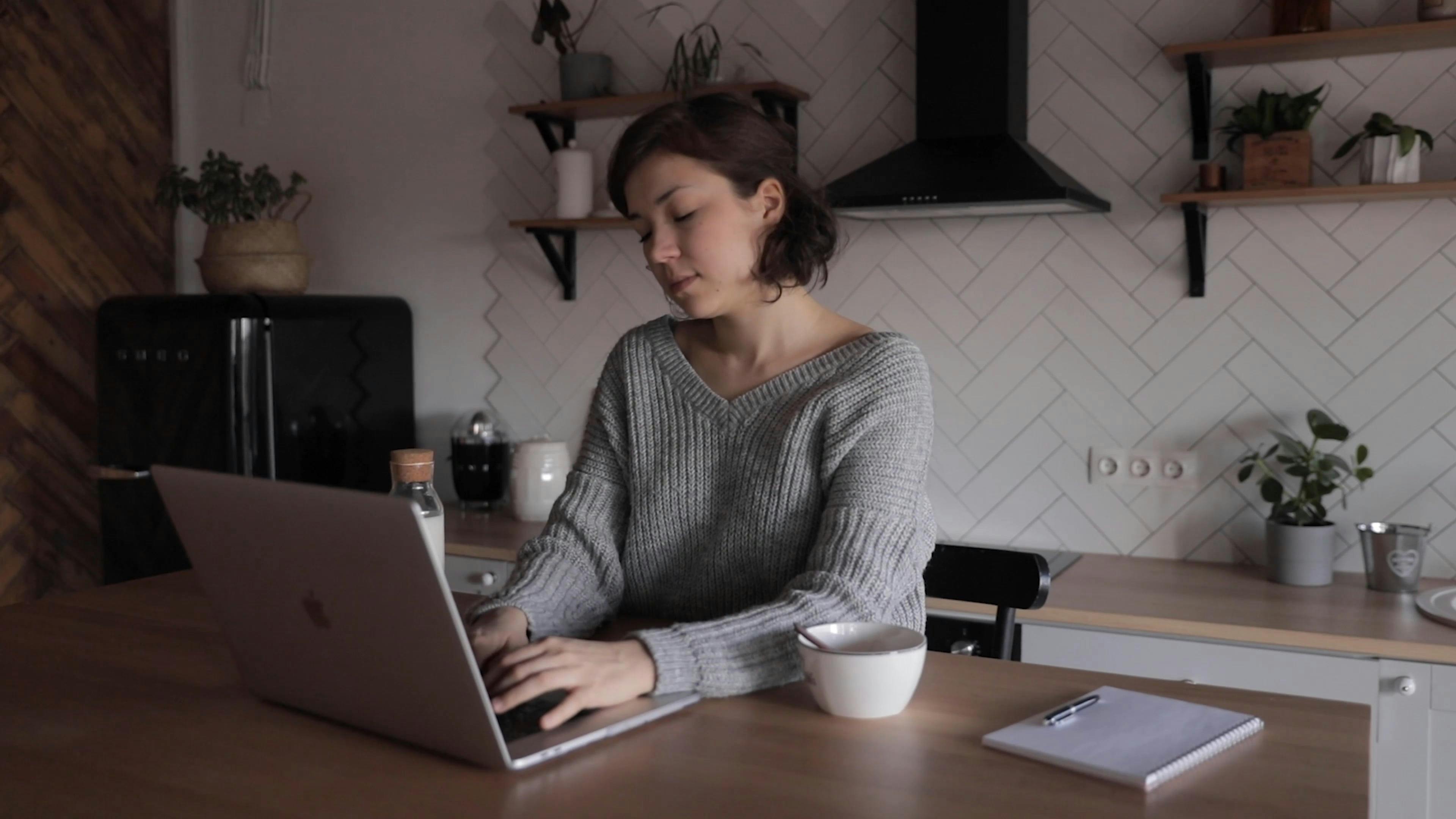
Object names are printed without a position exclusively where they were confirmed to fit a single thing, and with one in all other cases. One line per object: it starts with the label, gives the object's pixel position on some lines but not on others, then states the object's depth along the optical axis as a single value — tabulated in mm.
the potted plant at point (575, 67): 2928
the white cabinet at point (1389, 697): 1894
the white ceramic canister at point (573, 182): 2971
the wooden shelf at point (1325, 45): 2150
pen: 963
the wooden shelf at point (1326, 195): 2143
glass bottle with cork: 1290
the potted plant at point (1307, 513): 2254
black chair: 1468
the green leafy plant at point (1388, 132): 2174
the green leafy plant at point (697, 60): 2822
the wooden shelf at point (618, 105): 2719
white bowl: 977
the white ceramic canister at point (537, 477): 2955
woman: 1295
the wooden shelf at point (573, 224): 2891
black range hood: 2350
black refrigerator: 2936
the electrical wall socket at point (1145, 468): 2510
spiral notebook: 870
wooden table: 818
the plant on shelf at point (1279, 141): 2271
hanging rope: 3537
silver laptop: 830
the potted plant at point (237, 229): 3129
